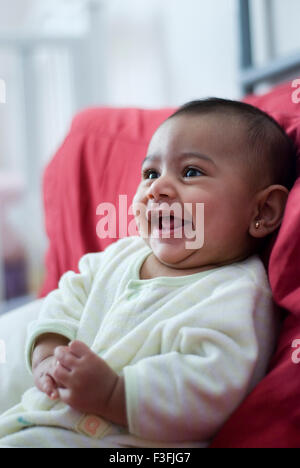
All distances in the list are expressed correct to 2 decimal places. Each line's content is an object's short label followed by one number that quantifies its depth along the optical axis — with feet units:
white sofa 2.67
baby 1.92
